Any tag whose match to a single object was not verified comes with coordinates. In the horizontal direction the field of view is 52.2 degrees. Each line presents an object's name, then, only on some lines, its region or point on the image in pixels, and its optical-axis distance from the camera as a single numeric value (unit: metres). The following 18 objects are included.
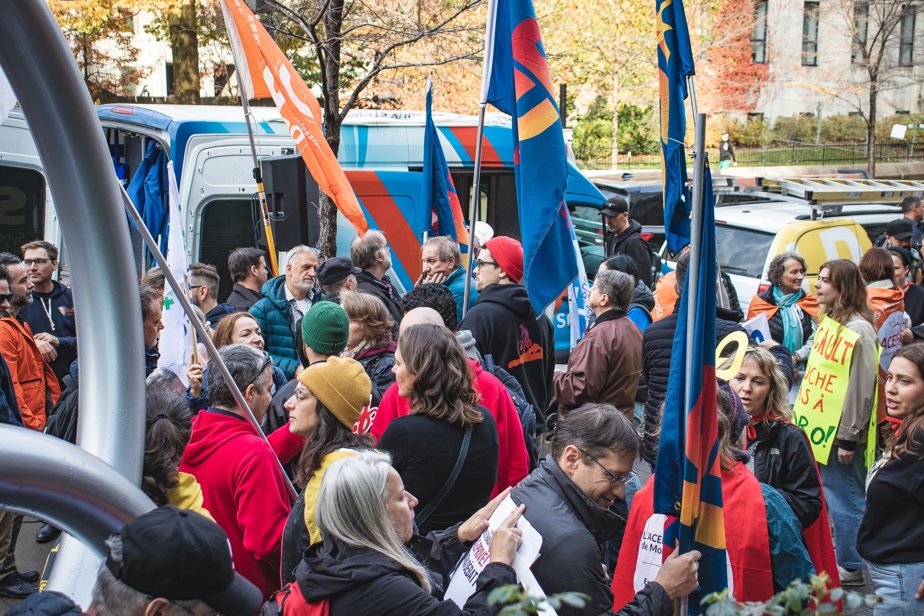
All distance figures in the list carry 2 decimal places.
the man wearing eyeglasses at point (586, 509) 2.71
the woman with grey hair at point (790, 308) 6.93
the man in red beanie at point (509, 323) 5.63
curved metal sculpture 1.60
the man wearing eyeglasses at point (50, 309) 6.44
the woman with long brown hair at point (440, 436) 3.51
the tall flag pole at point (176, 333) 5.15
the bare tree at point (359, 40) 8.98
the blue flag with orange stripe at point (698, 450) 3.10
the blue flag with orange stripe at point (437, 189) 8.34
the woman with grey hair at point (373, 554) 2.45
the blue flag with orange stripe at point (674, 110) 4.41
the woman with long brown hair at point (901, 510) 3.85
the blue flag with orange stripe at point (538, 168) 5.55
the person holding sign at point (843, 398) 5.53
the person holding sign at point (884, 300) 6.64
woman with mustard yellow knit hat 3.32
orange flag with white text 7.34
